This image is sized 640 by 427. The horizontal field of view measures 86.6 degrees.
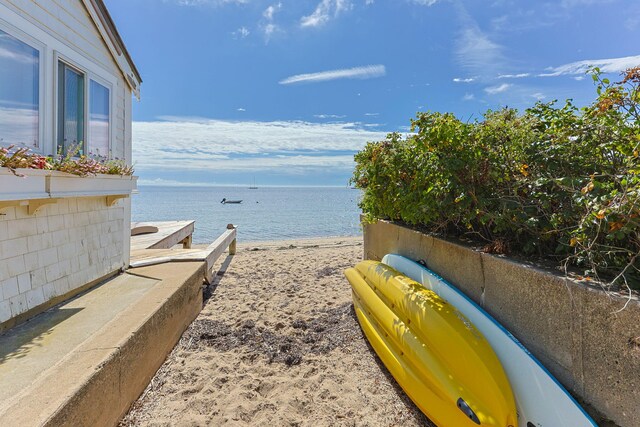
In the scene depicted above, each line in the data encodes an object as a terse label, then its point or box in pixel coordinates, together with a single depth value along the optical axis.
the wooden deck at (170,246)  5.61
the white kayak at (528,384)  1.79
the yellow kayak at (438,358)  2.00
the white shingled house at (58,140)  2.96
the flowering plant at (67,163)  2.64
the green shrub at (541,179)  1.89
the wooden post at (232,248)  10.09
